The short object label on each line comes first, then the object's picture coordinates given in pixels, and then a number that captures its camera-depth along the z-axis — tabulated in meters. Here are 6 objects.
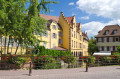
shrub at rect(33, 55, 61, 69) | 10.16
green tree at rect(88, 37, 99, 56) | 35.65
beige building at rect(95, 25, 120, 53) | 32.12
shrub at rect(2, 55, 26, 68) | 9.63
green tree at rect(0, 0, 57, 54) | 9.93
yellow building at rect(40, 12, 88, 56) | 26.83
